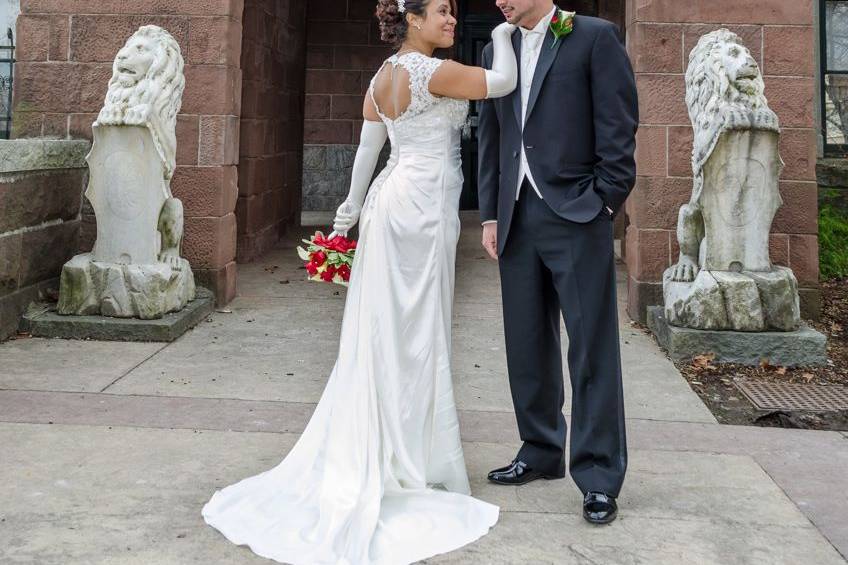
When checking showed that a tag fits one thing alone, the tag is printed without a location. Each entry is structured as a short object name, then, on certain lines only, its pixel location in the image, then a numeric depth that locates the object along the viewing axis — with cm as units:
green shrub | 830
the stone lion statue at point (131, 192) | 618
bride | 334
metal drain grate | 500
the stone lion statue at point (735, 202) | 584
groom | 331
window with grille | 928
